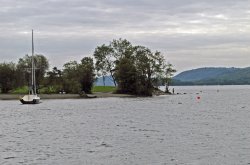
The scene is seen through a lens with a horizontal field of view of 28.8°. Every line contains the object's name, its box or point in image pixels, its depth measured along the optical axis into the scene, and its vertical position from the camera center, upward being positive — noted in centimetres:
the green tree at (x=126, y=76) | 17888 +386
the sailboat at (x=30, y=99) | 12725 -294
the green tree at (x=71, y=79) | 16775 +284
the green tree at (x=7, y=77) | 16875 +392
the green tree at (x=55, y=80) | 17275 +270
